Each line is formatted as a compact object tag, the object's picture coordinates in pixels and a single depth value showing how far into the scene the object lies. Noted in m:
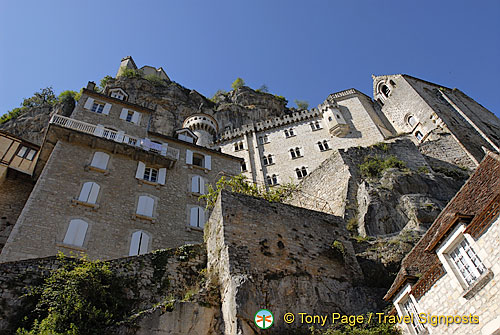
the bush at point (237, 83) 55.27
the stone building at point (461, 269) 7.09
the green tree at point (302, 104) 50.49
